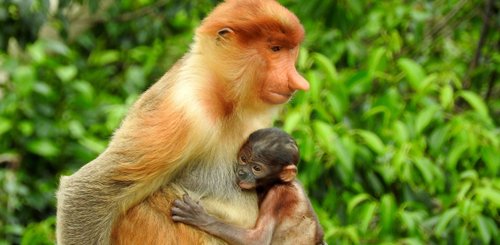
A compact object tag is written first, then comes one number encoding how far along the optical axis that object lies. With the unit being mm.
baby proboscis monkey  8461
